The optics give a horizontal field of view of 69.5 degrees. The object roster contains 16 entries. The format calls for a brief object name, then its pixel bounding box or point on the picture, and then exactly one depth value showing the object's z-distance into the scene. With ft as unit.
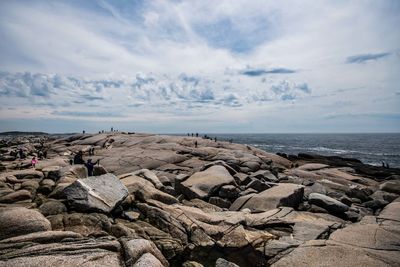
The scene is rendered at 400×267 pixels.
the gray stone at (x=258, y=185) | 71.28
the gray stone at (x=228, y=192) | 65.00
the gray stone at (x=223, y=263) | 32.12
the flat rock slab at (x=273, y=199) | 54.30
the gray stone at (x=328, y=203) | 54.44
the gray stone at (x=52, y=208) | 38.14
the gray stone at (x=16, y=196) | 44.68
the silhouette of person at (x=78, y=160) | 95.55
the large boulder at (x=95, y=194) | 39.47
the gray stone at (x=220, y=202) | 61.72
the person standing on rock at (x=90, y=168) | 71.15
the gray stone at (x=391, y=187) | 85.12
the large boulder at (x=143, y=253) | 28.30
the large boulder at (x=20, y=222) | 30.86
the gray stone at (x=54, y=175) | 56.27
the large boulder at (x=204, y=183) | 64.58
